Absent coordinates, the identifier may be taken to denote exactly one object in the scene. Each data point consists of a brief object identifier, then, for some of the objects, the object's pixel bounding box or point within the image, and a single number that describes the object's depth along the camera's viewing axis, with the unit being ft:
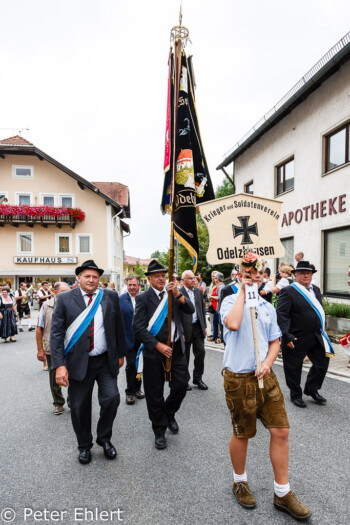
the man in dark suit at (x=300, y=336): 13.60
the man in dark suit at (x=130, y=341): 15.07
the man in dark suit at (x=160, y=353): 10.71
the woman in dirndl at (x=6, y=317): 31.22
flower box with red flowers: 70.90
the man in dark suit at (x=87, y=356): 9.77
